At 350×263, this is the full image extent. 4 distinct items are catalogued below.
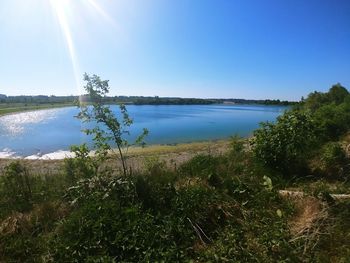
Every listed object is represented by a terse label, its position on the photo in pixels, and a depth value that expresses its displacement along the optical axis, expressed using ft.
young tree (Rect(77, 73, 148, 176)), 22.38
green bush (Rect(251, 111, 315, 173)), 26.32
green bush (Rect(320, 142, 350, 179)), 25.07
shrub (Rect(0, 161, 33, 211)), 20.33
